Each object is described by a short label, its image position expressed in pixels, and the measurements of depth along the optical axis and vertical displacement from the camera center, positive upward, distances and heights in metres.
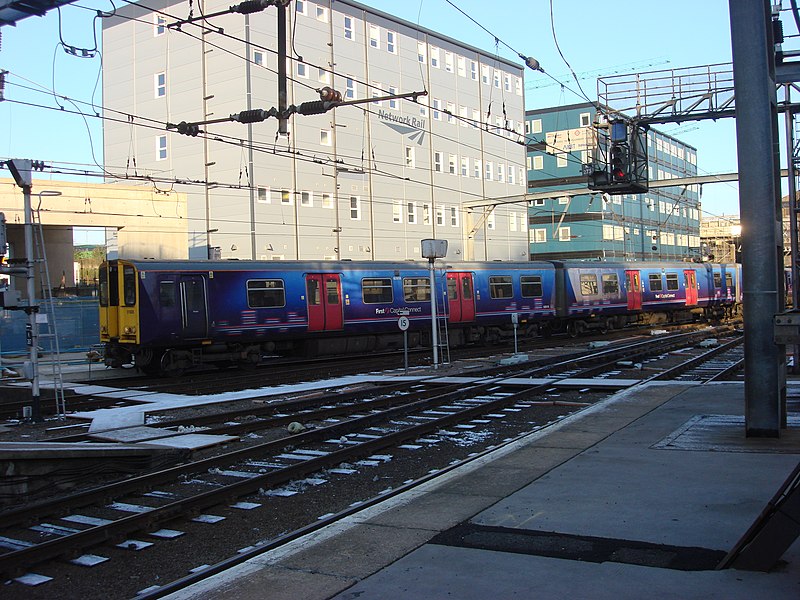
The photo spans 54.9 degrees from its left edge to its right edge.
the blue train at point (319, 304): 19.80 -0.11
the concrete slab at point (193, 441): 10.43 -1.87
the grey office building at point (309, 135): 37.03 +9.09
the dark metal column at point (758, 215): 9.31 +0.88
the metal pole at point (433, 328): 20.70 -0.83
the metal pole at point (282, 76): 12.65 +3.90
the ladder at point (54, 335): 13.51 -0.41
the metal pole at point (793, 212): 15.69 +1.47
